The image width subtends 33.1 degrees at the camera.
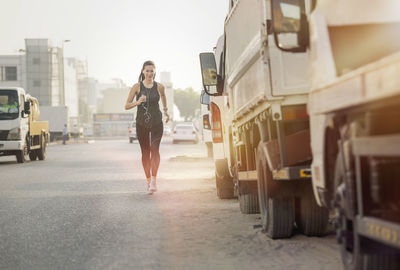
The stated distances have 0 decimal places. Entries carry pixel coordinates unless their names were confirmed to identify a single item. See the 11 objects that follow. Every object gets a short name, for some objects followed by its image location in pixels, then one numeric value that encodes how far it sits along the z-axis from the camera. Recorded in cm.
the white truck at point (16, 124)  2202
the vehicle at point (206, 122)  1276
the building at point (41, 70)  9200
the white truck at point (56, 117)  6694
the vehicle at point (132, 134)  5346
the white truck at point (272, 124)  519
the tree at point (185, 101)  16612
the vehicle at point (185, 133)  4981
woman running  1040
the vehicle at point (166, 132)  10381
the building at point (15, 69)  9150
